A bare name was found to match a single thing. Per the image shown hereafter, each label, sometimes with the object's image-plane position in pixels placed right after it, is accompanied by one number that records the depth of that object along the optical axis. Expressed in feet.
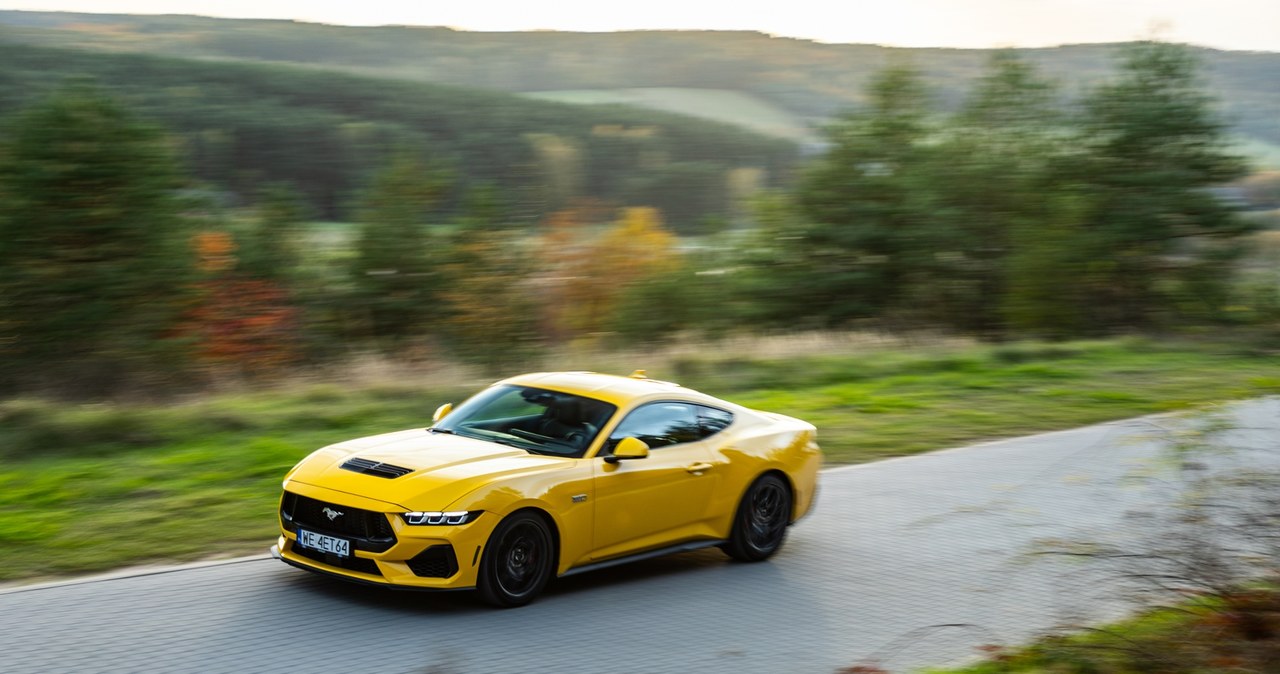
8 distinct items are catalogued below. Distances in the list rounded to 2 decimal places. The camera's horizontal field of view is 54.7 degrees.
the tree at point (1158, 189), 117.91
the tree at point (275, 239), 139.23
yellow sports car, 23.59
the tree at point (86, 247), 79.56
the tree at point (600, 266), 128.47
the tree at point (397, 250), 117.91
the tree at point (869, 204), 122.11
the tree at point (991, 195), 119.34
